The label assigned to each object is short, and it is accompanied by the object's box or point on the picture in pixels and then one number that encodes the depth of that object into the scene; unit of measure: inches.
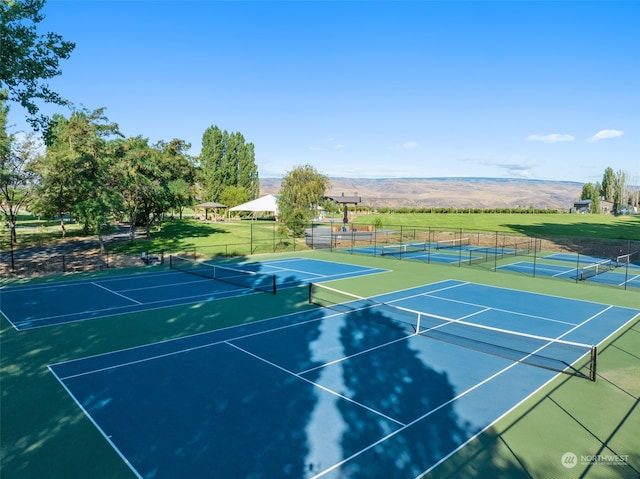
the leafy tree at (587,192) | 4838.1
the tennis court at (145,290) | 699.4
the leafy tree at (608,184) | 4928.6
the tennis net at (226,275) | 934.3
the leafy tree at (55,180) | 1178.6
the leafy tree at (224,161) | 3272.6
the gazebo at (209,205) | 2679.9
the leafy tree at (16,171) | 1278.4
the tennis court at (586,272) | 1051.9
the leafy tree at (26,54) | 655.1
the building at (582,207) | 4436.0
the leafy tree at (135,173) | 1334.9
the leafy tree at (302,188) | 2245.6
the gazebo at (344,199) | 3046.3
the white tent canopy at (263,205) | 2609.5
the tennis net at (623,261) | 1332.4
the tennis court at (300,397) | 303.0
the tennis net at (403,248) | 1584.6
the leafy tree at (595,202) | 4207.7
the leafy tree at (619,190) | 4687.5
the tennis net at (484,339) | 492.4
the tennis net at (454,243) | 1881.2
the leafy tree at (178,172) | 1510.8
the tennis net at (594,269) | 1120.4
